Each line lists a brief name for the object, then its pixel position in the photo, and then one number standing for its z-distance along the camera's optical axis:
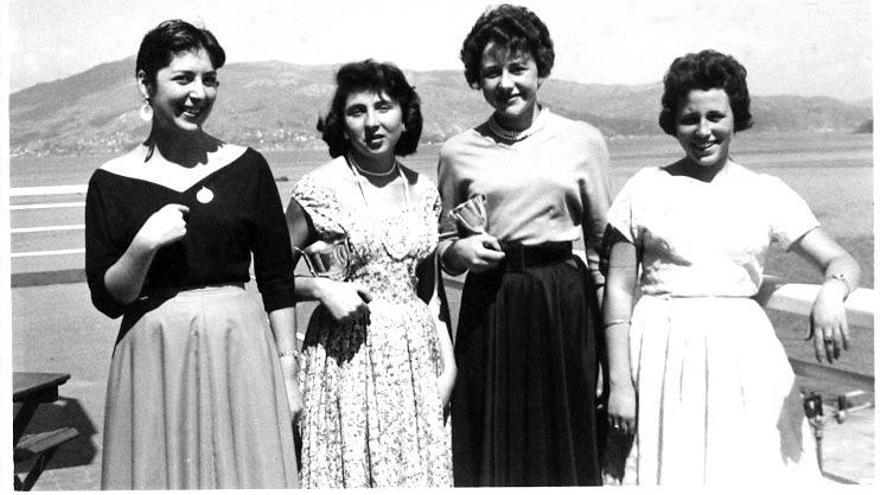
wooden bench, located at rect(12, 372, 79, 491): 3.27
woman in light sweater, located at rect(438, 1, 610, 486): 2.76
